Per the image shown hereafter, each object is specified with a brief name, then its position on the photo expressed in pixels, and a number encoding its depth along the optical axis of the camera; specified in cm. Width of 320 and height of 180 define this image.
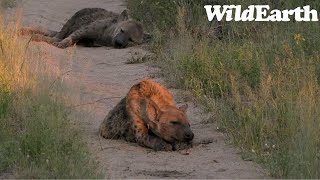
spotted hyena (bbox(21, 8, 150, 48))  2691
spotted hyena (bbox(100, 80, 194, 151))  1409
